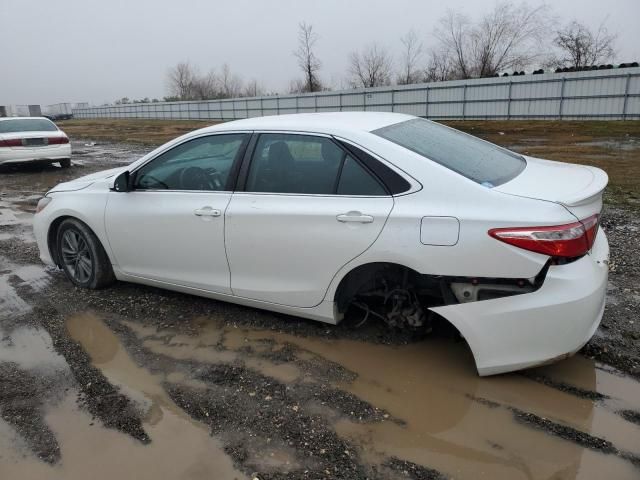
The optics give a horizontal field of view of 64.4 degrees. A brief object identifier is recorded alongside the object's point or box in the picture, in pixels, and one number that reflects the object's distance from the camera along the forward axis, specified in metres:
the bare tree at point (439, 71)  49.12
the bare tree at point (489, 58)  46.06
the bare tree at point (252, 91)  73.06
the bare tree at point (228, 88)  75.91
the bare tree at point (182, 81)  79.69
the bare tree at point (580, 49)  42.78
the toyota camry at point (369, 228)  2.77
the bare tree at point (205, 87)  75.12
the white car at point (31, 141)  12.96
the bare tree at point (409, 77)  52.35
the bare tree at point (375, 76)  55.81
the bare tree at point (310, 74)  49.89
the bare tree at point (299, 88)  53.59
